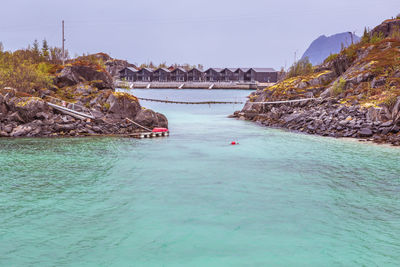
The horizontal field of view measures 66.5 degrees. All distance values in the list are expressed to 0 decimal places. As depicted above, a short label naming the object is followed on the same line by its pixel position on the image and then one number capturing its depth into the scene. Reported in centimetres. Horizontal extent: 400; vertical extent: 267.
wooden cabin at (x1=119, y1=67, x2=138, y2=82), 17012
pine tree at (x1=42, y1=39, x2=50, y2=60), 7539
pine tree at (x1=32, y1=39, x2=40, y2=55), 6833
